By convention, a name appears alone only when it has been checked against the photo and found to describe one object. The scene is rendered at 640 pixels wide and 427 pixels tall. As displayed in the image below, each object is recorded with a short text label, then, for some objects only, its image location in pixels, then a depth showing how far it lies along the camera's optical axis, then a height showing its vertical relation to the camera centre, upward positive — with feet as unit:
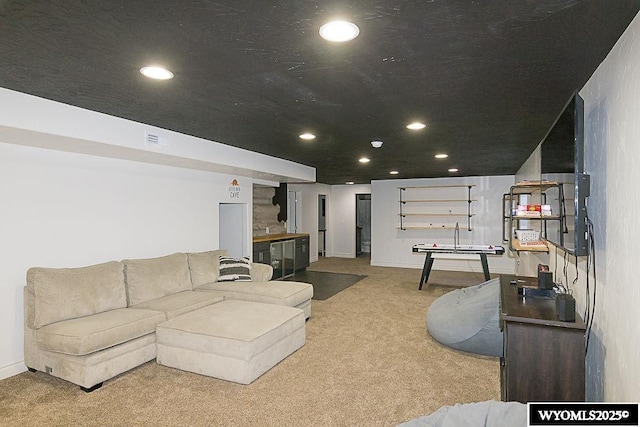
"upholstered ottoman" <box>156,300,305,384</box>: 9.93 -3.48
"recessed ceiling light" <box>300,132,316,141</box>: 12.73 +2.68
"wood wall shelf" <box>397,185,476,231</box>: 28.71 +0.60
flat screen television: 6.63 +0.72
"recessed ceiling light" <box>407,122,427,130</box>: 11.41 +2.70
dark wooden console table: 6.95 -2.66
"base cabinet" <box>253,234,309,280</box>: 22.72 -2.48
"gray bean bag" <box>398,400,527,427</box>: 4.57 -2.52
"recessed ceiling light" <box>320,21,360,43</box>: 5.35 +2.67
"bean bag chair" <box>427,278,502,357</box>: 11.55 -3.44
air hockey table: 21.43 -2.08
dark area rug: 21.02 -4.25
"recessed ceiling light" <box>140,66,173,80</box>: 7.01 +2.69
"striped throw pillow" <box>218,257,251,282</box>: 15.89 -2.37
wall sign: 18.86 +1.24
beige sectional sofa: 9.46 -2.87
